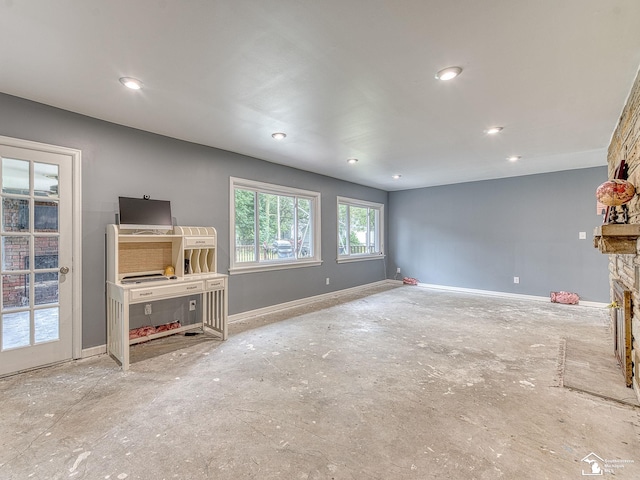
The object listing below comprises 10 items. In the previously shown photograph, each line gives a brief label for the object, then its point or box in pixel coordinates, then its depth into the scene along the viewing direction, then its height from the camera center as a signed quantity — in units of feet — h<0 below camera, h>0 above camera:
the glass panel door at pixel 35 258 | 8.59 -0.44
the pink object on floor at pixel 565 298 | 17.46 -3.44
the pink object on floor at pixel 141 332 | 10.74 -3.28
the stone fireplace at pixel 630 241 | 7.23 -0.04
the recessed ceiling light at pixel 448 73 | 7.20 +4.14
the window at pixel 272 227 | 14.96 +0.85
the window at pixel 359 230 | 21.94 +0.92
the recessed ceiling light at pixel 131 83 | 7.70 +4.23
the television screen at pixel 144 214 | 10.36 +1.05
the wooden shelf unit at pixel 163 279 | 9.50 -1.25
